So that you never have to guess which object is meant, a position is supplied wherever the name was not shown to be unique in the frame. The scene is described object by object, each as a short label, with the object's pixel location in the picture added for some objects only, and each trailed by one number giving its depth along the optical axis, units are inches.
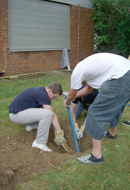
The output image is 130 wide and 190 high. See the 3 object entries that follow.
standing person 92.0
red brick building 298.0
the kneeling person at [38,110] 116.8
